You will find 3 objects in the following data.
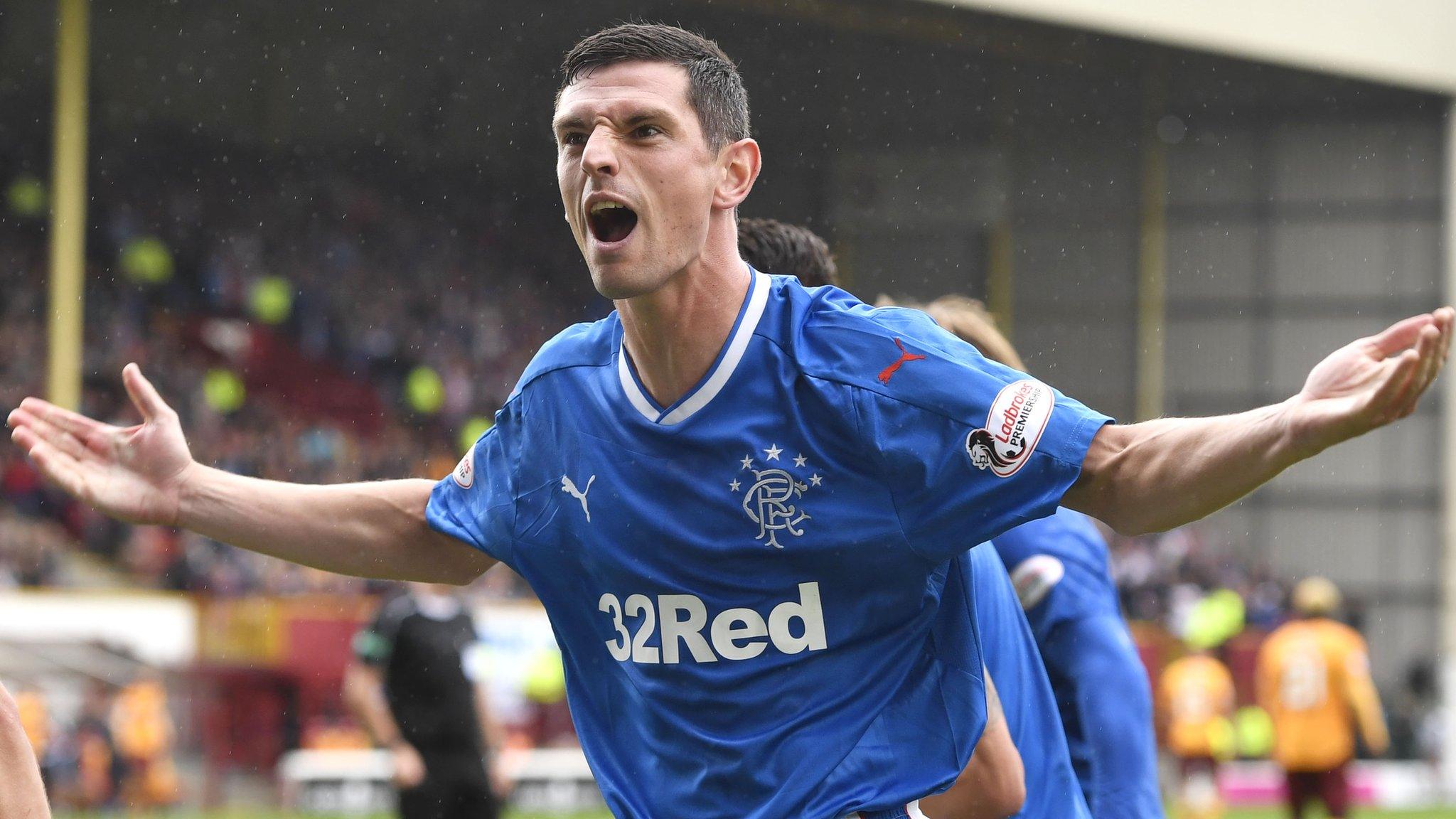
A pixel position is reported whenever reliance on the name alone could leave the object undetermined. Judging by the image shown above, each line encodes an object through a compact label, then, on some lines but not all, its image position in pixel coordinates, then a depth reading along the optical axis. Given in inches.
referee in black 738.8
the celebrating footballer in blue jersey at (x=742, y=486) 244.8
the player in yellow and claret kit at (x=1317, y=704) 1078.4
